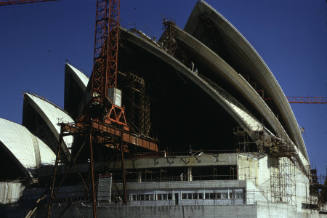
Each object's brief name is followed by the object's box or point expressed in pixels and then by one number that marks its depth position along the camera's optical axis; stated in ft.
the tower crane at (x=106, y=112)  152.05
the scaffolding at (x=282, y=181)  160.15
